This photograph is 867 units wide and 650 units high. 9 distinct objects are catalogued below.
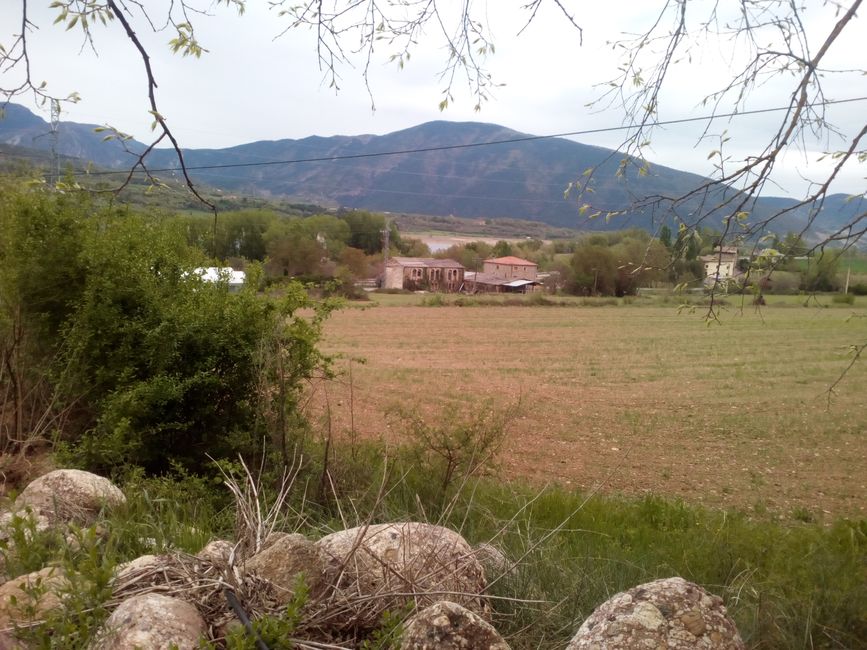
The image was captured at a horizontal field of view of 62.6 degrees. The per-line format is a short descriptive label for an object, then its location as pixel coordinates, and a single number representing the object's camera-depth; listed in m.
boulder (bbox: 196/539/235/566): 3.04
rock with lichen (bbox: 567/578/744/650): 2.39
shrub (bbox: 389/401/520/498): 6.94
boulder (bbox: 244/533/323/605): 2.98
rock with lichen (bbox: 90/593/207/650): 2.44
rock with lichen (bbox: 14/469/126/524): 4.20
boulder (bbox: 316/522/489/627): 2.95
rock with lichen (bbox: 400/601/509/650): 2.44
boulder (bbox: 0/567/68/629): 2.58
